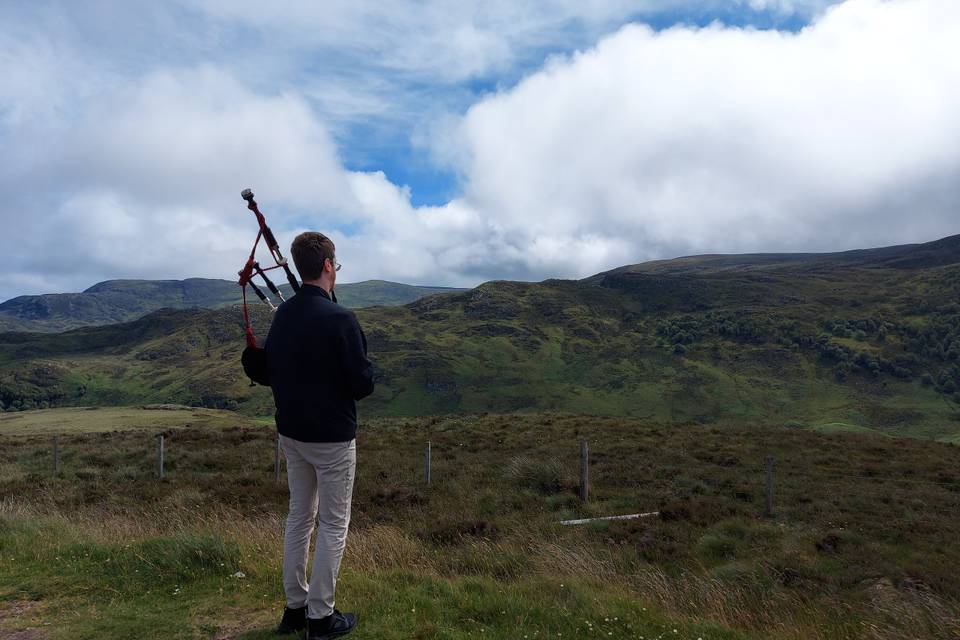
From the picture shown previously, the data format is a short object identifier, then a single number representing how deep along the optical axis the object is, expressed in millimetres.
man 3922
